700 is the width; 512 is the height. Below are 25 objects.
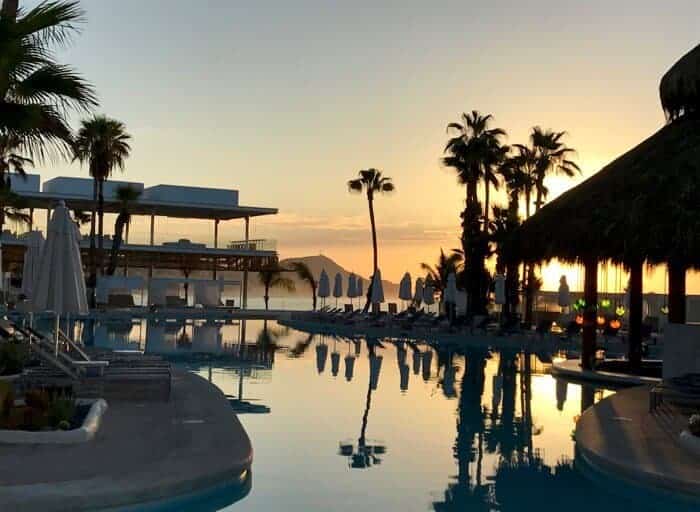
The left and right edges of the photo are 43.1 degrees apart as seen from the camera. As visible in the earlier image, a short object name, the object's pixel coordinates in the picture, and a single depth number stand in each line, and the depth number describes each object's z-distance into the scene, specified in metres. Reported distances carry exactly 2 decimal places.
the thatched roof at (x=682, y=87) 15.51
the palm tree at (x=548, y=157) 36.78
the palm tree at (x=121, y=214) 41.84
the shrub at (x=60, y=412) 9.35
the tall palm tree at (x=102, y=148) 38.16
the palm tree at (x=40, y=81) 8.99
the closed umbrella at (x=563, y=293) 34.12
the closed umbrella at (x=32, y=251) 20.28
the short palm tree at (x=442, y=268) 47.36
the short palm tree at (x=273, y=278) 50.56
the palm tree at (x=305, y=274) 54.41
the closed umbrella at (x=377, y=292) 36.91
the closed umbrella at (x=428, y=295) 37.25
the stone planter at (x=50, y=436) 8.77
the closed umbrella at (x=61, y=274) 11.68
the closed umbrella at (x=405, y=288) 37.62
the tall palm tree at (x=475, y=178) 35.28
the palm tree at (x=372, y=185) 45.16
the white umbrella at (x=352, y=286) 41.25
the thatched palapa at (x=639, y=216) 13.39
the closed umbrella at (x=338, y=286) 43.28
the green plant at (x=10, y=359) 11.36
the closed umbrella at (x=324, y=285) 41.84
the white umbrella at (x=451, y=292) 32.03
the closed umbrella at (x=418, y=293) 38.75
